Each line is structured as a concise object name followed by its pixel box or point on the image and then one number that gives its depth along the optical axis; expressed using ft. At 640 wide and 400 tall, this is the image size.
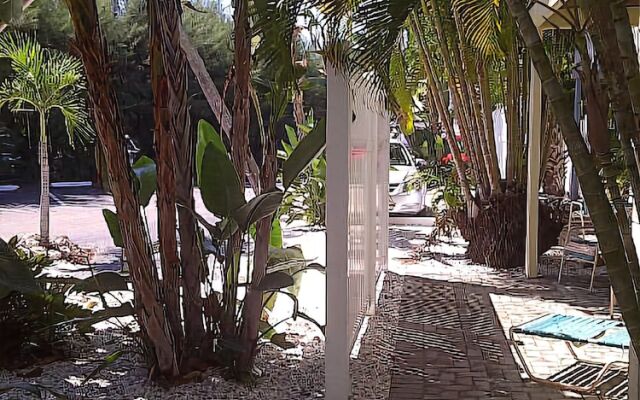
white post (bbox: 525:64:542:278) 24.38
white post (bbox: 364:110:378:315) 17.30
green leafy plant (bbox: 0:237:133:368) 14.79
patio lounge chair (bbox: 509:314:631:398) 12.41
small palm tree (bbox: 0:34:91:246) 26.23
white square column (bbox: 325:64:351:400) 11.76
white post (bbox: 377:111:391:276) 21.40
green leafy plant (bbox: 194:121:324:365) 12.75
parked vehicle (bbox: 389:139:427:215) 41.47
